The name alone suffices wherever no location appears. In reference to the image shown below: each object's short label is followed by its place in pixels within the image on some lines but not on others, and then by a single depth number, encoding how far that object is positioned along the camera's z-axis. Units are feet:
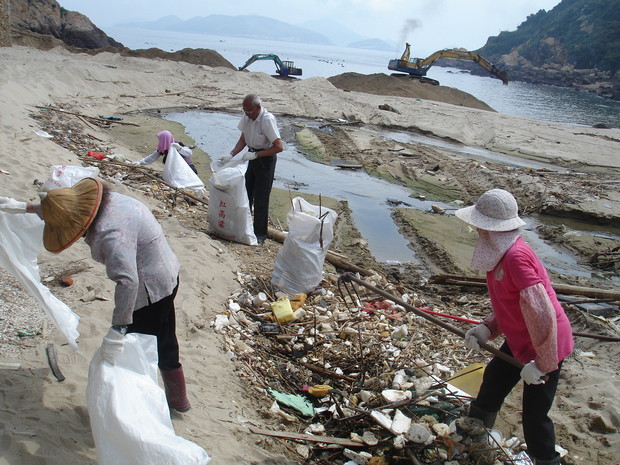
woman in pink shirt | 7.24
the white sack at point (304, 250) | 14.85
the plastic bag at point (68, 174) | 12.18
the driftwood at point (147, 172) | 22.35
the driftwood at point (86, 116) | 34.09
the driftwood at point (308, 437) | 9.23
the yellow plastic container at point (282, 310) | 13.61
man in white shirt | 17.71
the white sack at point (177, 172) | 23.07
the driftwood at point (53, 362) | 9.14
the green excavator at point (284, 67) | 89.77
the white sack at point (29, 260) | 8.29
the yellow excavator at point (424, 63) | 97.60
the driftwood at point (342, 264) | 17.68
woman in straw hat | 6.77
